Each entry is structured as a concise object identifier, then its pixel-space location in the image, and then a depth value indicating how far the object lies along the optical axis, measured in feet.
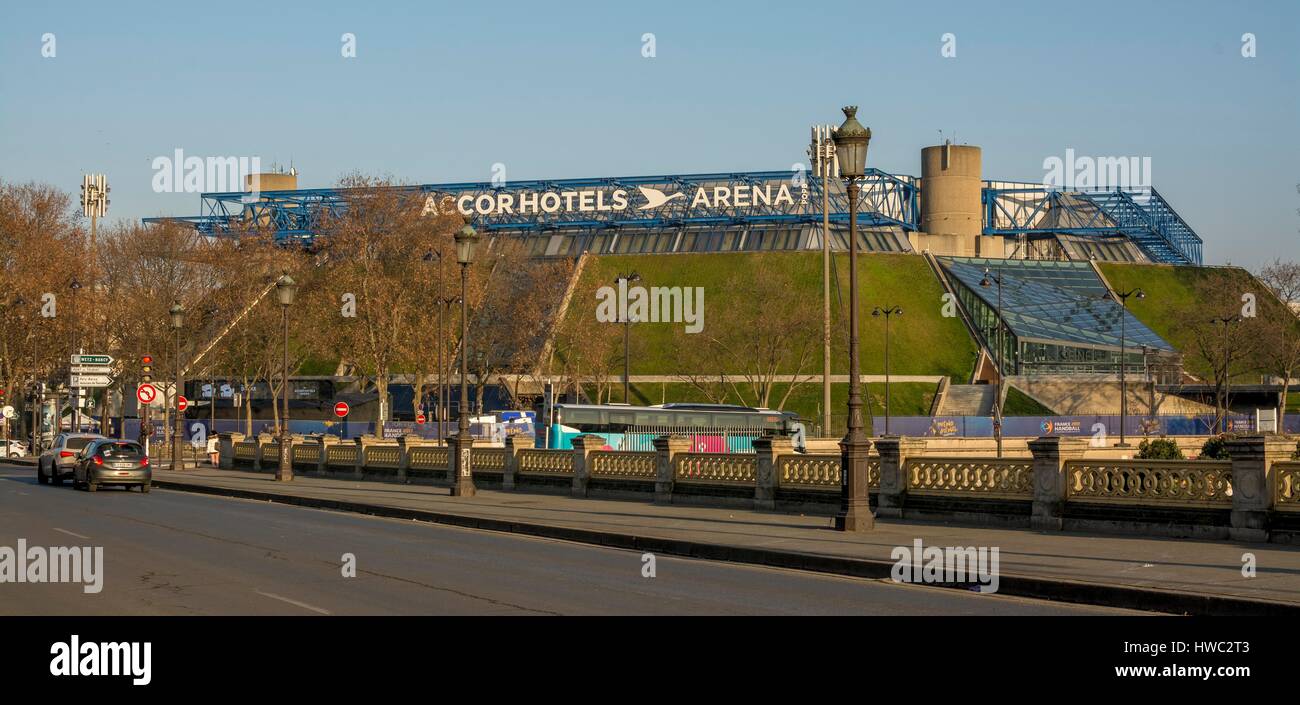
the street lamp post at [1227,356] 265.79
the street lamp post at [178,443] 178.47
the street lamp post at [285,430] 144.97
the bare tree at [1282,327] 285.23
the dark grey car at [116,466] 130.93
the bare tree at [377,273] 259.19
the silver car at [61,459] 145.69
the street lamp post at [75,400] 225.76
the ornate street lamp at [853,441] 78.28
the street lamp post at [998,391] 203.19
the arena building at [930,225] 351.05
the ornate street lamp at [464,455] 116.16
